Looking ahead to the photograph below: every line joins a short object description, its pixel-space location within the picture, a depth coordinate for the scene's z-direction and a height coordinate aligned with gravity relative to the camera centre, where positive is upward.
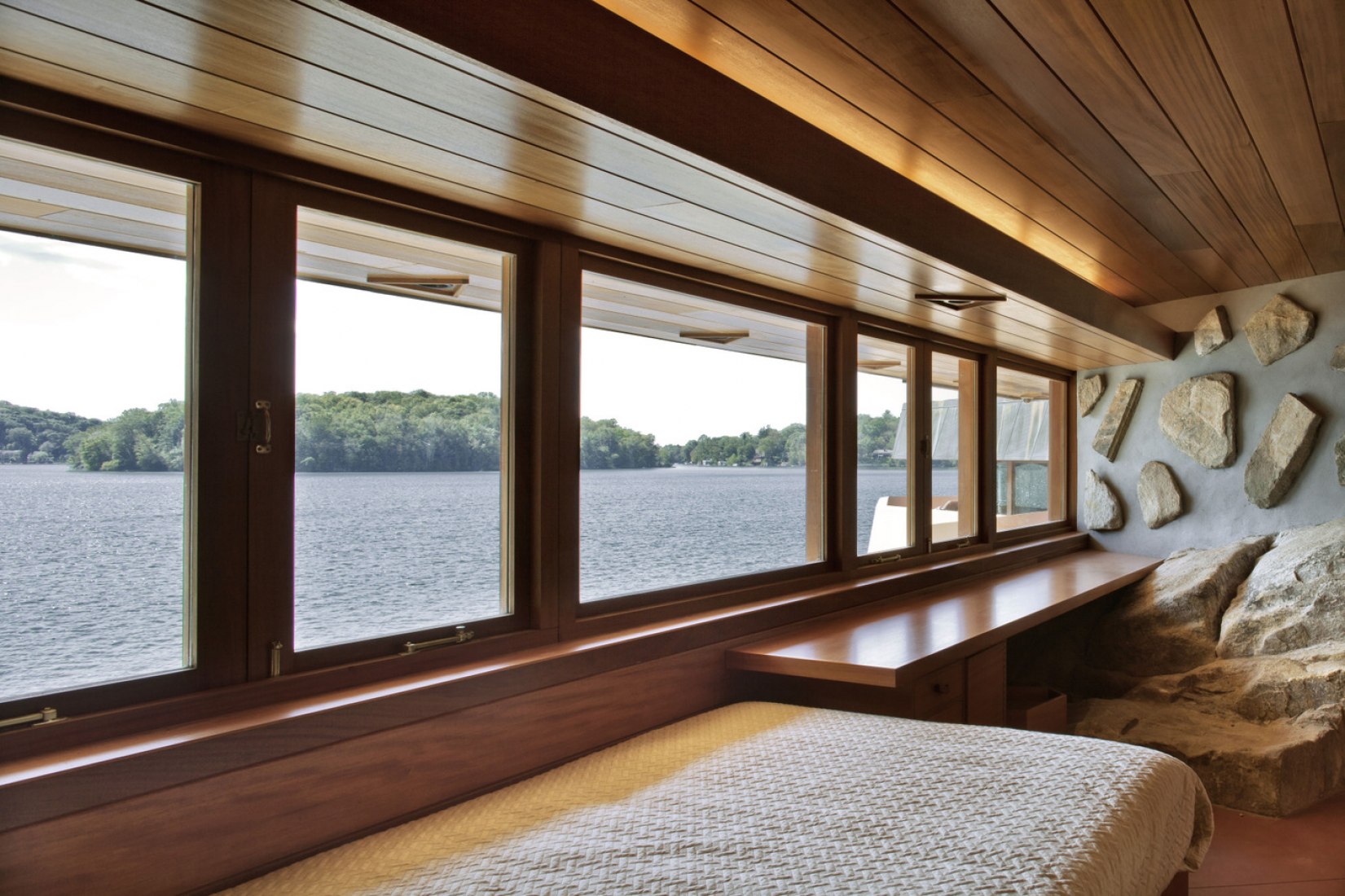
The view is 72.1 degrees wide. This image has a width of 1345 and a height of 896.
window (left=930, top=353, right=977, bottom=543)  3.97 +0.02
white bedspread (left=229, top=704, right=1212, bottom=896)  1.43 -0.66
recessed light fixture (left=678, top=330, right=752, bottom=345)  2.73 +0.35
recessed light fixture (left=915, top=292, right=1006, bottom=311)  3.00 +0.50
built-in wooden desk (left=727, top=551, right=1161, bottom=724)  2.39 -0.55
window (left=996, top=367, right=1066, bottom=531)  4.71 +0.02
